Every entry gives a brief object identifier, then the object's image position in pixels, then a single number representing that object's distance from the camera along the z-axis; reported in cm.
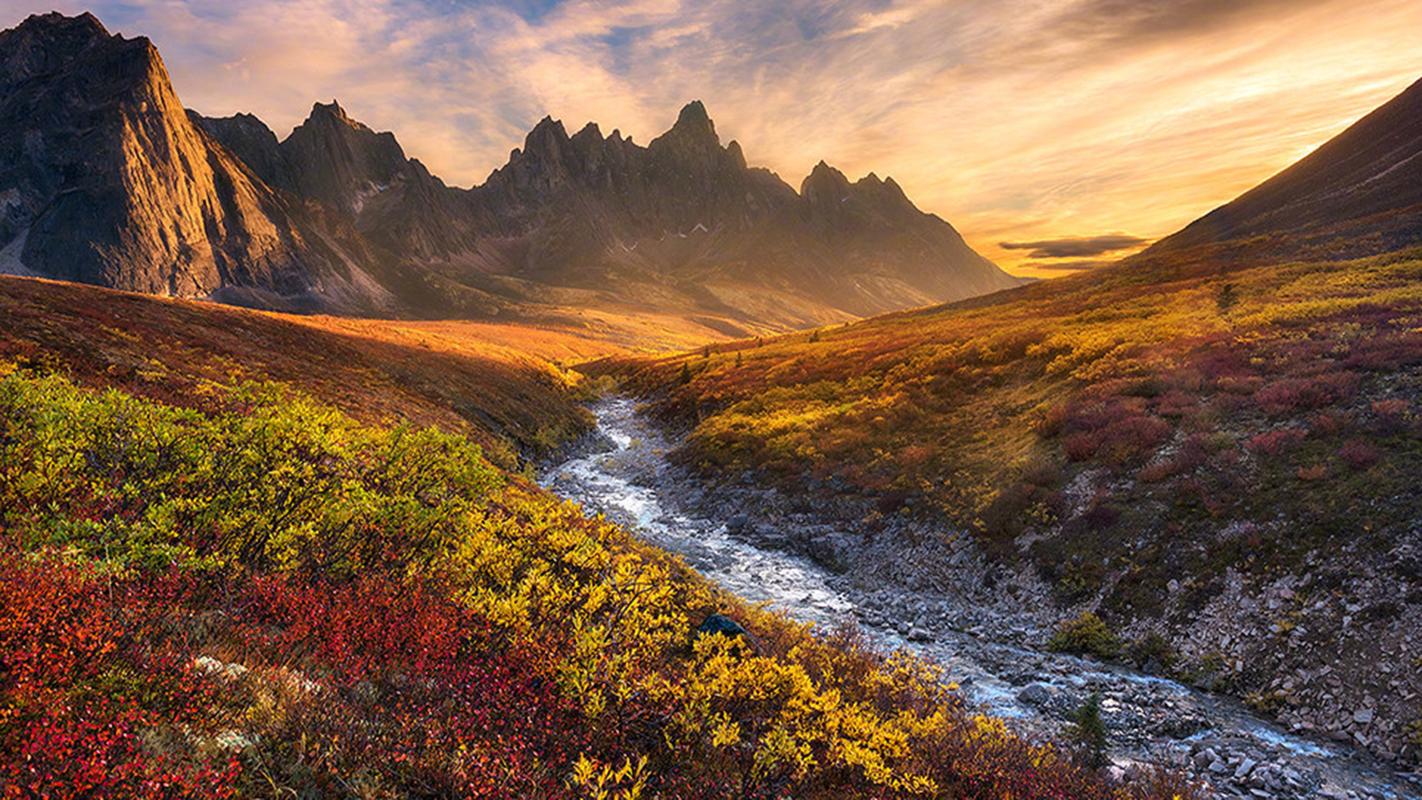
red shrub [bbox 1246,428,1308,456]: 1738
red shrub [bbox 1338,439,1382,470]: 1559
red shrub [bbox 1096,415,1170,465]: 1986
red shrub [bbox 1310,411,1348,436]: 1733
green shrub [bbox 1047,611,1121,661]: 1447
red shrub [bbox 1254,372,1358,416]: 1892
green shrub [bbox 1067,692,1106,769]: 995
